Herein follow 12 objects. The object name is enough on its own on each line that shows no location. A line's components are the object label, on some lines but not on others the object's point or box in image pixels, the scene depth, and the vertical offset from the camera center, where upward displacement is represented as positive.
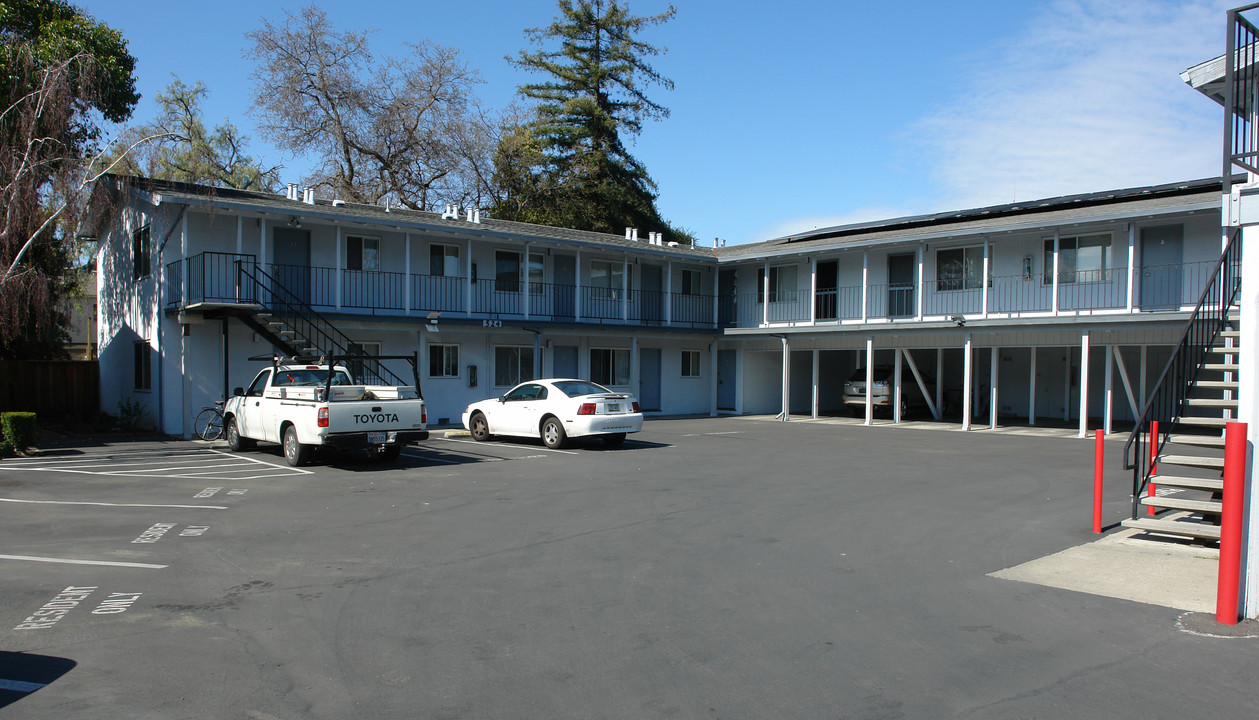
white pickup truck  13.48 -1.16
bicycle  18.58 -1.83
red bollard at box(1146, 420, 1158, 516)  9.44 -0.99
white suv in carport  26.70 -1.32
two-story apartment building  19.77 +1.39
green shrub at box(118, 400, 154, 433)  20.62 -1.91
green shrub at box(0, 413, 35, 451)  15.89 -1.72
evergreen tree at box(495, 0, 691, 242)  42.91 +10.82
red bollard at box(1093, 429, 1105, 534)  9.10 -1.52
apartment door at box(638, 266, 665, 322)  28.69 +1.73
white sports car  16.83 -1.37
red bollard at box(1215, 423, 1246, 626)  5.73 -1.13
